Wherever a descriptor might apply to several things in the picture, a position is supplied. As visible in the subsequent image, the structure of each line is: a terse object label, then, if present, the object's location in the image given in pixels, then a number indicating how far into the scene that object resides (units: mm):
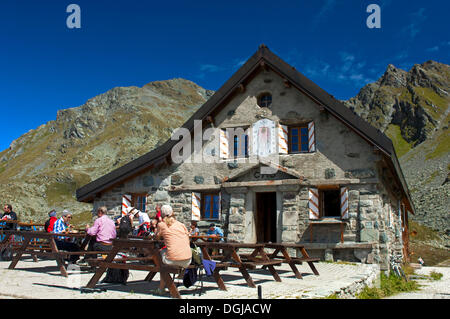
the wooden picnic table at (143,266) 5957
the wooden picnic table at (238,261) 6988
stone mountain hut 12852
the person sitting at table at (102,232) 8542
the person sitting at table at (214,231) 13789
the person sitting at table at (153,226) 9885
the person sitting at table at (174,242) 6207
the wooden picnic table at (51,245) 8090
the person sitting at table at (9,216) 12164
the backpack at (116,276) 7246
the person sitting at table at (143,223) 10323
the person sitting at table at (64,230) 9516
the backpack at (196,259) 6537
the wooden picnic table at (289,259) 8791
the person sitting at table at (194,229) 14160
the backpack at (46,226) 11229
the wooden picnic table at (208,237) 12484
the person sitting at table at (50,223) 11195
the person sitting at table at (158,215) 9205
